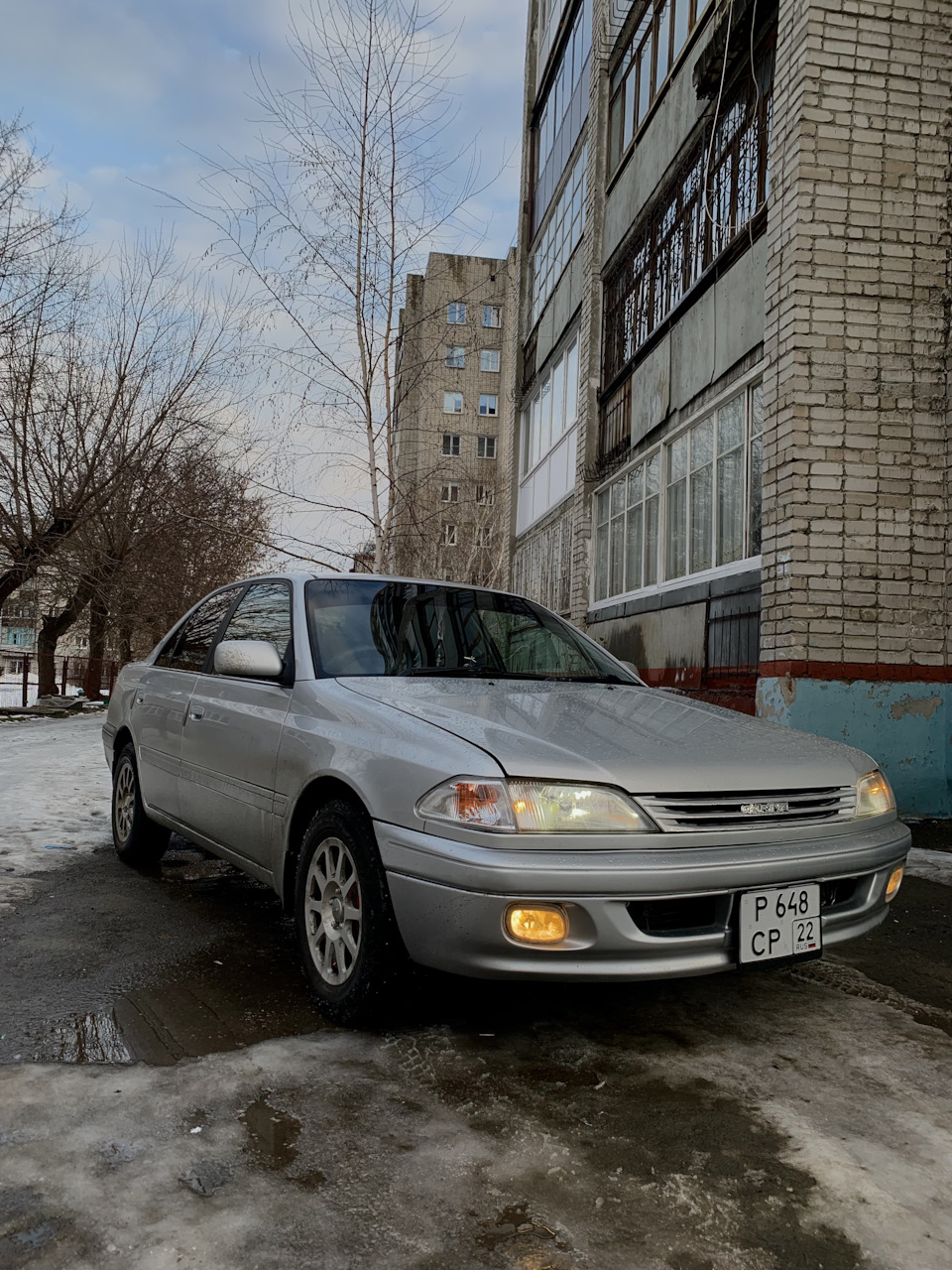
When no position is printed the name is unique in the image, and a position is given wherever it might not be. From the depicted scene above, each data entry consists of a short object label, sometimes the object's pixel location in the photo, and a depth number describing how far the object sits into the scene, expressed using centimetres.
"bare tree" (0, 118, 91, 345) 1355
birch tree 1060
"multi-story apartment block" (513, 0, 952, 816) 714
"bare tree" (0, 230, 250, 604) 1688
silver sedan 264
